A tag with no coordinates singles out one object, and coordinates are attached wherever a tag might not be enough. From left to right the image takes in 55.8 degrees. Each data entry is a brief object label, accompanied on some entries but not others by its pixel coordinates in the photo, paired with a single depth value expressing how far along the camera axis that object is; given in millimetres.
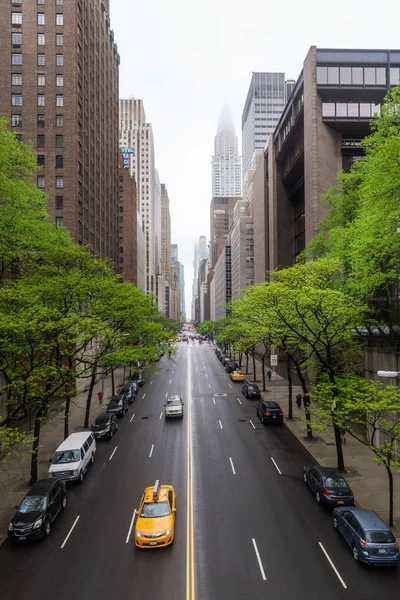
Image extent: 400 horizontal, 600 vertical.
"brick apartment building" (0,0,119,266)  47875
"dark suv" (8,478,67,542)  14516
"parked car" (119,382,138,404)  39019
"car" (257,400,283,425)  30453
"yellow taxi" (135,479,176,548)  13898
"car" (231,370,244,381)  51938
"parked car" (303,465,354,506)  16672
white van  19875
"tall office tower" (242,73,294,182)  193750
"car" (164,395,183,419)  32588
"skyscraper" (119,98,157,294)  174750
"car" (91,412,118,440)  27422
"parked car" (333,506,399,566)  12656
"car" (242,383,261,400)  40438
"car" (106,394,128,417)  33594
